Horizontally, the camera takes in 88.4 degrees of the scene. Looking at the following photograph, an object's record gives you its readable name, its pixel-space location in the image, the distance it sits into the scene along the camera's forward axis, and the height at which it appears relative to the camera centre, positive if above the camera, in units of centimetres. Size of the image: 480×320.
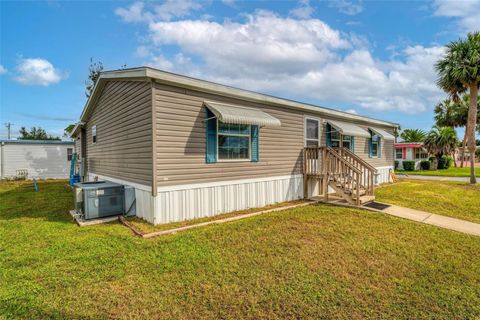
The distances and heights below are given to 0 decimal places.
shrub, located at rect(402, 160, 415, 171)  2575 -77
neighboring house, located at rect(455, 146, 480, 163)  3641 +21
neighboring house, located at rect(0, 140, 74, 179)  1677 +9
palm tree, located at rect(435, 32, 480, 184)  1220 +437
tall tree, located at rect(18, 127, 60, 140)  4194 +452
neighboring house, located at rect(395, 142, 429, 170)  2662 +52
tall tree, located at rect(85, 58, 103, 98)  2488 +885
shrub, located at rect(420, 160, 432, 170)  2555 -67
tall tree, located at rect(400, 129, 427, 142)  3572 +334
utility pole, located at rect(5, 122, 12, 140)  4216 +590
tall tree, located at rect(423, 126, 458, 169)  2566 +171
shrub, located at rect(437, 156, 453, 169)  2703 -50
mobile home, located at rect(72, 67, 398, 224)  559 +43
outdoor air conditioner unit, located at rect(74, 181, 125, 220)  602 -103
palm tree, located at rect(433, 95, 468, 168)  2869 +529
